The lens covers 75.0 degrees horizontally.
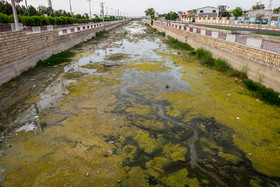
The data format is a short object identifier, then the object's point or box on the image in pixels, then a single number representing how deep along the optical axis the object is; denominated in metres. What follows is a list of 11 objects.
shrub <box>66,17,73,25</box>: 46.59
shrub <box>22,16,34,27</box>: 27.46
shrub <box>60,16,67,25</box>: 43.10
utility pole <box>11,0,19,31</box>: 13.73
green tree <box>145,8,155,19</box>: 137.85
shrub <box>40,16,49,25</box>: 30.47
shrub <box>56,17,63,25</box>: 40.25
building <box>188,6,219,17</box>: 85.75
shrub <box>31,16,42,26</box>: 28.74
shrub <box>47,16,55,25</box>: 34.65
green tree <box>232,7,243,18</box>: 55.00
